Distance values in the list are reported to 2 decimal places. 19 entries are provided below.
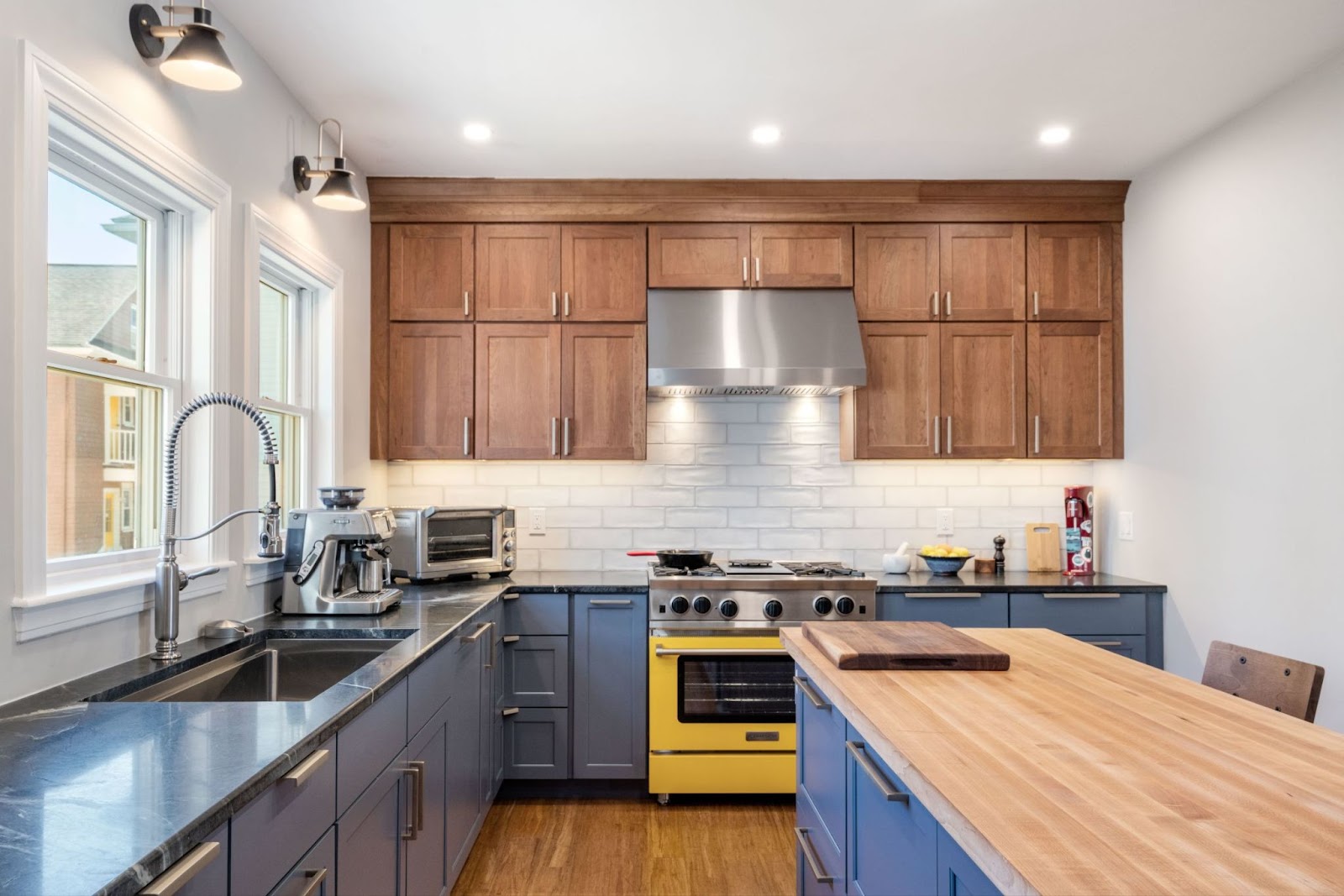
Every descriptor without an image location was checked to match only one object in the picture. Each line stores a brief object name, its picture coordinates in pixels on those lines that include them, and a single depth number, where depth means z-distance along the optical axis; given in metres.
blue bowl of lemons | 3.92
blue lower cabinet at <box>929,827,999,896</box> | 1.11
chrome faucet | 2.06
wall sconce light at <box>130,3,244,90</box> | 1.88
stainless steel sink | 2.28
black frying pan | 3.71
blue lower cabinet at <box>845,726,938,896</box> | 1.33
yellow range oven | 3.50
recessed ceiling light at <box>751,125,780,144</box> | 3.33
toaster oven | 3.49
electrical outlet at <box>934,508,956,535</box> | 4.22
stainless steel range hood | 3.76
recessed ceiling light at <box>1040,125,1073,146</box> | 3.37
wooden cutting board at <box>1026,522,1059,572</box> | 4.12
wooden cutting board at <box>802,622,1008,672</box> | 1.82
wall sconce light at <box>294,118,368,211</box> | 2.73
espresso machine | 2.71
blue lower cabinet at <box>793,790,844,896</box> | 1.92
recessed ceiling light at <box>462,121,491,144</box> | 3.30
